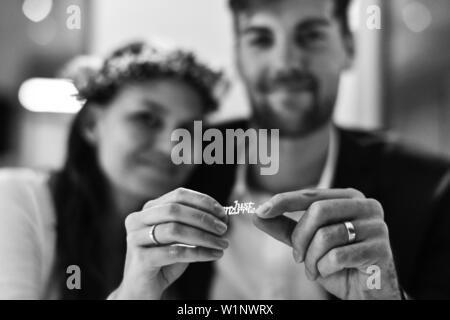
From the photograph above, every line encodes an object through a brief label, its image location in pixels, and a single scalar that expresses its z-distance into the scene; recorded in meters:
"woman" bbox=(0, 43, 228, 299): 0.96
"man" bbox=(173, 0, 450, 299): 0.97
